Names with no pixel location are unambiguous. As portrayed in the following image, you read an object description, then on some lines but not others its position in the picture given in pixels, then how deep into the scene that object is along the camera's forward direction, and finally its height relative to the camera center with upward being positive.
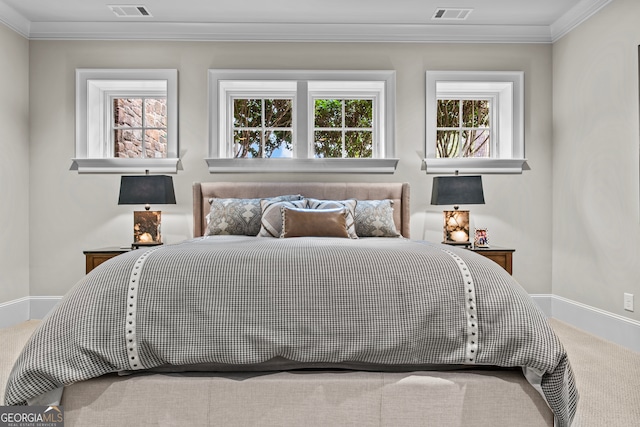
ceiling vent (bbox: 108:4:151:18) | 3.63 +1.57
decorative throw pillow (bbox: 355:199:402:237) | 3.43 -0.12
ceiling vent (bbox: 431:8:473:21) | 3.72 +1.58
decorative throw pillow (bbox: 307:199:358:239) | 3.26 -0.01
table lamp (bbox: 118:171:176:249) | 3.63 +0.11
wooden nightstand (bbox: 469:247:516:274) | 3.59 -0.40
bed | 1.52 -0.49
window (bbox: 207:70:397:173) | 4.04 +0.77
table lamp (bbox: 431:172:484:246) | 3.69 +0.12
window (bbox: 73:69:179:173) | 4.01 +0.76
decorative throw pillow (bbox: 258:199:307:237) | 3.26 -0.10
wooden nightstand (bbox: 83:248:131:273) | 3.48 -0.40
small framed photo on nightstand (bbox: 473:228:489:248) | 3.79 -0.28
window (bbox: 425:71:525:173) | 4.08 +0.78
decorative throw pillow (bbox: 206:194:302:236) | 3.43 -0.10
